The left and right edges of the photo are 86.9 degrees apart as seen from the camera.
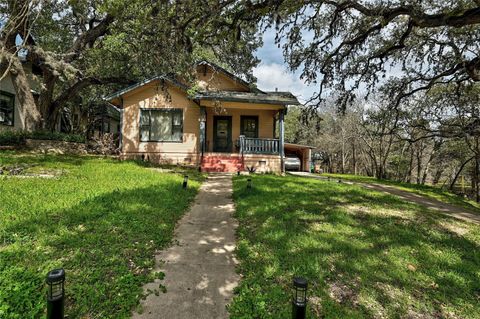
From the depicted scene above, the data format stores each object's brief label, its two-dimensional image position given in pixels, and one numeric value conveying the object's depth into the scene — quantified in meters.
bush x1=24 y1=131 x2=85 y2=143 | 12.17
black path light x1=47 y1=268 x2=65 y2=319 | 2.22
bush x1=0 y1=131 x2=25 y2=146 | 11.51
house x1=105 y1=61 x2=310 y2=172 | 13.53
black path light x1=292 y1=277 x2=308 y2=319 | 2.42
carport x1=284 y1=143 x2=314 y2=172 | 24.69
